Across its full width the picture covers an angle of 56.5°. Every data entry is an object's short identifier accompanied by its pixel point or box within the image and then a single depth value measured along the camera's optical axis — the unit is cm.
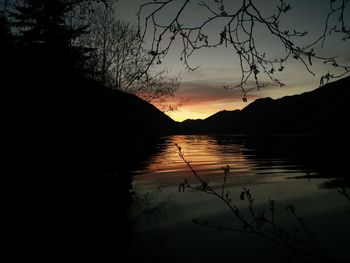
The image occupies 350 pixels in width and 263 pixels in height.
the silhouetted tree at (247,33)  297
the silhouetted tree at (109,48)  2970
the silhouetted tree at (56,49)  1377
